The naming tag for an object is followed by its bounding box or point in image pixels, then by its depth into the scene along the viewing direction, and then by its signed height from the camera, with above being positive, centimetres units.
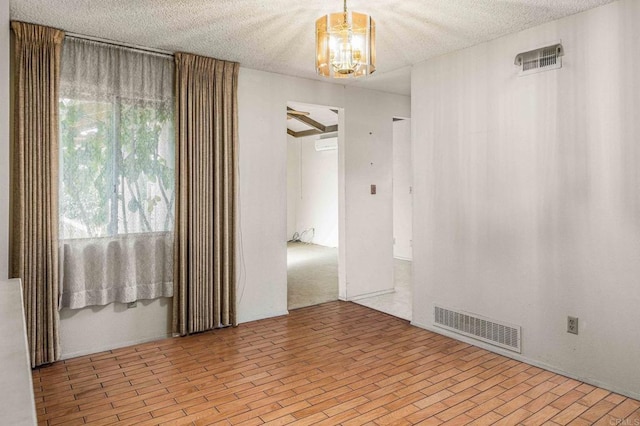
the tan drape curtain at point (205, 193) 382 +20
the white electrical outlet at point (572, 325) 303 -82
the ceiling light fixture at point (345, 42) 227 +92
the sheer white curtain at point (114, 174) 338 +35
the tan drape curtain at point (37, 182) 311 +25
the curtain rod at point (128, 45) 339 +143
